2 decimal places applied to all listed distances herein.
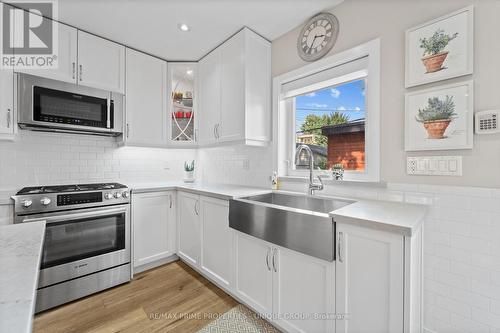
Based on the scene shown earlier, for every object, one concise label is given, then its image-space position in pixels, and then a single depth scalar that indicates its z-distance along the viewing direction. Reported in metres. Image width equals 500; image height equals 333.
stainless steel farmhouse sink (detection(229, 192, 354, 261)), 1.20
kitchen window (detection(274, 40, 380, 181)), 1.62
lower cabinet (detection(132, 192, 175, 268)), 2.28
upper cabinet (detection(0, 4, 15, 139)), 1.77
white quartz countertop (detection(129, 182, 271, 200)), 1.92
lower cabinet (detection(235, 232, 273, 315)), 1.53
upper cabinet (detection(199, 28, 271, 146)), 2.11
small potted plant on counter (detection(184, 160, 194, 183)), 2.91
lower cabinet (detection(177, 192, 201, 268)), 2.21
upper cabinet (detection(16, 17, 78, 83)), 2.00
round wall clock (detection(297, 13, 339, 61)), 1.82
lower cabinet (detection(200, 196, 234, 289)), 1.85
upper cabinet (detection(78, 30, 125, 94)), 2.14
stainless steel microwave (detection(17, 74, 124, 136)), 1.85
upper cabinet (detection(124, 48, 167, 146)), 2.47
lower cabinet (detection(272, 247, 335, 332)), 1.22
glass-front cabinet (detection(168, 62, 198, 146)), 2.79
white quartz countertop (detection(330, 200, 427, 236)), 0.98
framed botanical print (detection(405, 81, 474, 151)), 1.23
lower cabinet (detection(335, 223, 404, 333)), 0.98
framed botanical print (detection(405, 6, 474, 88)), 1.23
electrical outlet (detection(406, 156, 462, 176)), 1.27
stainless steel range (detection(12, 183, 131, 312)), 1.73
